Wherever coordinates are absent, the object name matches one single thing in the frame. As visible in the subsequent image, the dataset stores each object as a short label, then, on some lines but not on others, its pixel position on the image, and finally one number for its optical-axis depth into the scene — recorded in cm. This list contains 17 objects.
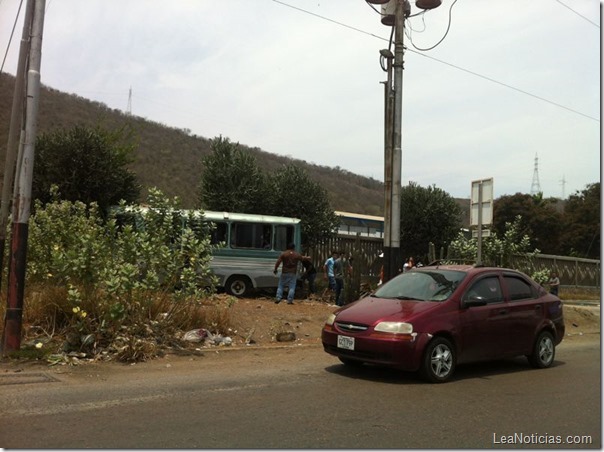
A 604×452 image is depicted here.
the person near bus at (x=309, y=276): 1821
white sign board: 1272
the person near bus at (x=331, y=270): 1809
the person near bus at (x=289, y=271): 1541
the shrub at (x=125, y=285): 919
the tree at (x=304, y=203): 2406
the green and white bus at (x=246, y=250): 1764
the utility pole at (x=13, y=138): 1037
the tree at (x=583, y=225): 5534
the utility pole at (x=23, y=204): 852
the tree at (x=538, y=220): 5750
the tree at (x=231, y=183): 2430
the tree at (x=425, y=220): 2950
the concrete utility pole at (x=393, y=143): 1246
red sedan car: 762
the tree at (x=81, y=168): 2030
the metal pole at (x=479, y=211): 1273
